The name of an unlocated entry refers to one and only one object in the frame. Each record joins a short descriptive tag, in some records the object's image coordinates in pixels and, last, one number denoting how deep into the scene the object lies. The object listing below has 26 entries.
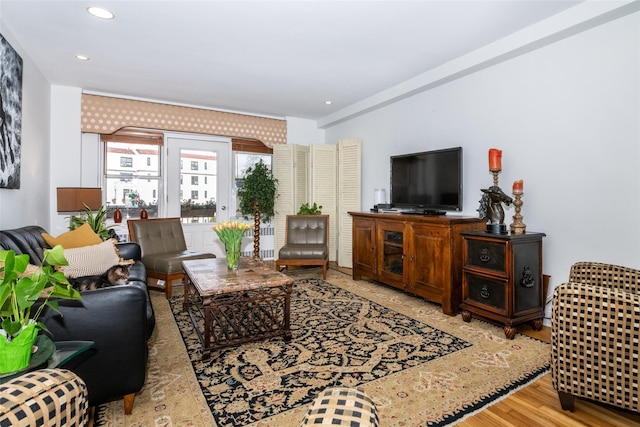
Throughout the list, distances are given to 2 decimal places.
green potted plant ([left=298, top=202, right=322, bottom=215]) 5.55
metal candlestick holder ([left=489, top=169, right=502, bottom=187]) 3.01
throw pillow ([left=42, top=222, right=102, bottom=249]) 2.55
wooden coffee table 2.33
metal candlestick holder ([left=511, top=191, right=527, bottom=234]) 2.83
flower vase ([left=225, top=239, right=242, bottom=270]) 2.91
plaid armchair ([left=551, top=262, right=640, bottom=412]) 1.53
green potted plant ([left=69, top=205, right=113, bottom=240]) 3.82
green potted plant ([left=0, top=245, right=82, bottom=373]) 1.06
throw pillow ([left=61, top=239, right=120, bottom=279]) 2.20
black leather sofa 1.53
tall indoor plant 5.43
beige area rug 1.69
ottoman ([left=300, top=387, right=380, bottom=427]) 0.72
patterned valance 4.68
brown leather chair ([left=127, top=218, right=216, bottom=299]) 3.71
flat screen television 3.57
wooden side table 2.65
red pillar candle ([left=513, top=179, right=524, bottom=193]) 2.85
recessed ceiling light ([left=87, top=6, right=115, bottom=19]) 2.61
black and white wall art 2.68
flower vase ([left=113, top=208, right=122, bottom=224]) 4.73
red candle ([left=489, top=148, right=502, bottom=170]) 2.98
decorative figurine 2.85
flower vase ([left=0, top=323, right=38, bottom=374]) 1.06
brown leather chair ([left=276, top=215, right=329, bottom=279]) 4.80
